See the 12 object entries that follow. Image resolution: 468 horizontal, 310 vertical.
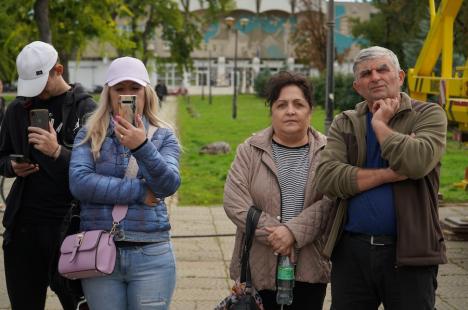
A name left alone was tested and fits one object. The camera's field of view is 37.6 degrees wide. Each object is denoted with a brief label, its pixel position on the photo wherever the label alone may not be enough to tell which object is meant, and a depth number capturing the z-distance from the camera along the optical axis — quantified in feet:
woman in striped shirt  10.94
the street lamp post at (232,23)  102.12
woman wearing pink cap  10.05
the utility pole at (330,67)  43.55
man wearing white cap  11.46
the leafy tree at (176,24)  121.39
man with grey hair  9.81
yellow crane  25.95
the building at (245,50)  268.41
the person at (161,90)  157.48
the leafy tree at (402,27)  77.66
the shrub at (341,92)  96.89
